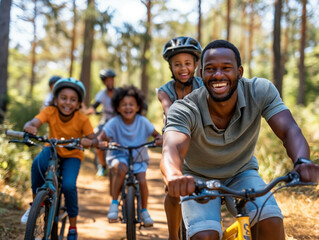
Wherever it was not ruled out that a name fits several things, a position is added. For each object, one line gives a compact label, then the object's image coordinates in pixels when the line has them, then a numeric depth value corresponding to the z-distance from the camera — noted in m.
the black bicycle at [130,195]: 4.58
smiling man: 2.49
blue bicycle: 3.66
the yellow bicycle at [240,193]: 2.06
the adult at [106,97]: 9.30
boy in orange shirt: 4.51
